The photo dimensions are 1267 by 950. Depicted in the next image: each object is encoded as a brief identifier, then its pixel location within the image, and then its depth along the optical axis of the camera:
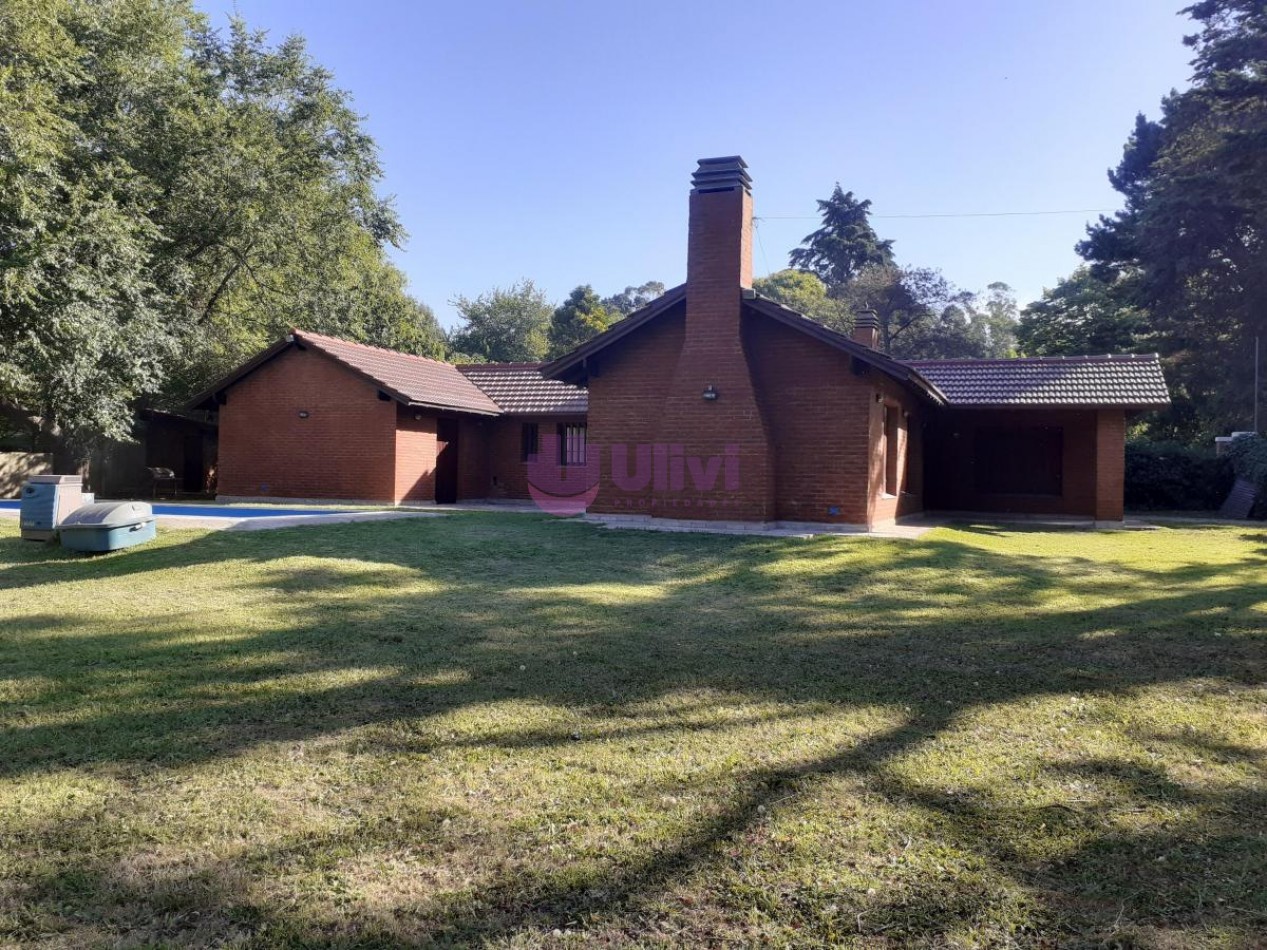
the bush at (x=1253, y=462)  22.28
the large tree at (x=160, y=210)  18.30
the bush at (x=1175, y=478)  24.47
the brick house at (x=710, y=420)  14.74
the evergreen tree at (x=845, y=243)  58.62
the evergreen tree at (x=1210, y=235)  28.14
